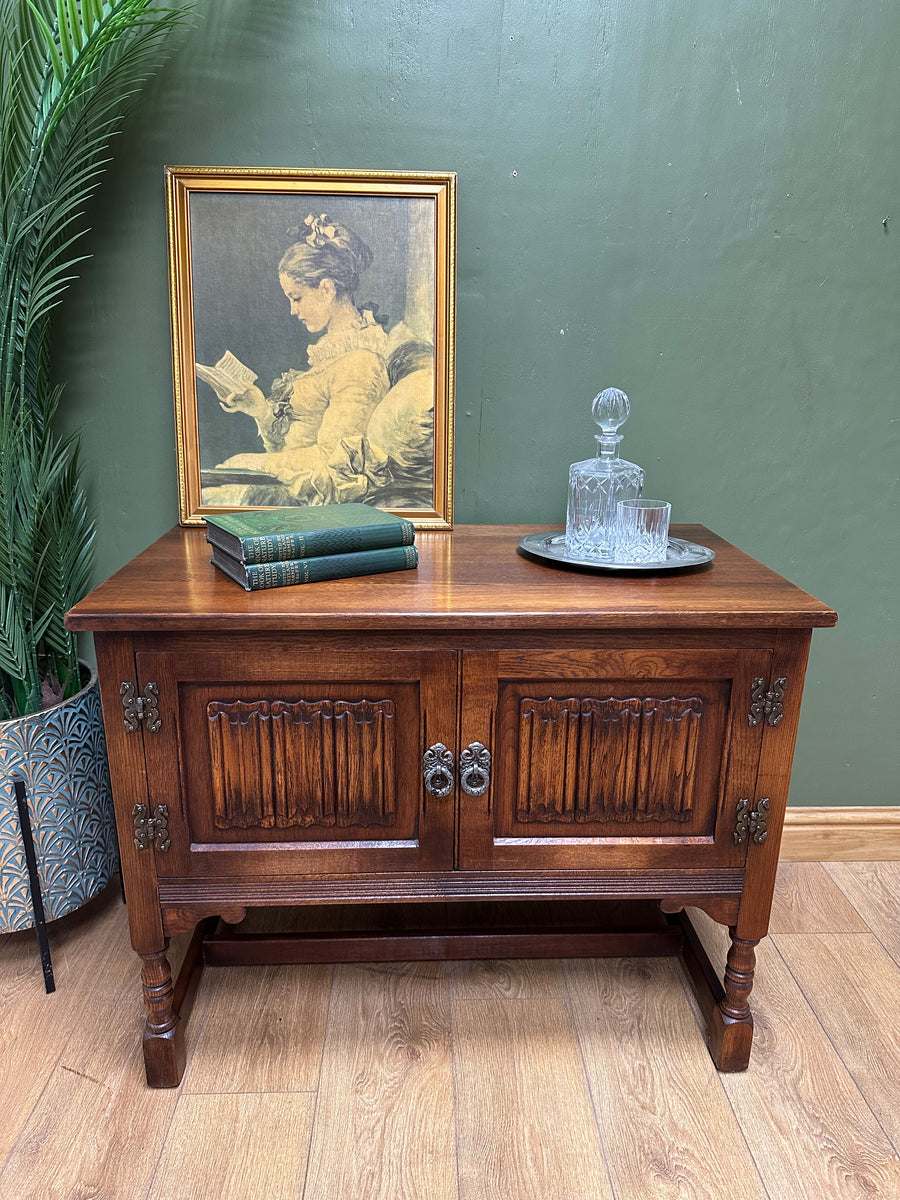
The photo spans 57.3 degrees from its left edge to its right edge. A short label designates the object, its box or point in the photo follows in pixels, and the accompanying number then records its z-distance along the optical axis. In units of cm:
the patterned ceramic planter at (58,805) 165
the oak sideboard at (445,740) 131
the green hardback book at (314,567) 137
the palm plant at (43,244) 146
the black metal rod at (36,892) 165
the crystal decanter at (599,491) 157
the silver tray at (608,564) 147
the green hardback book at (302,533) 137
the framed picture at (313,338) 169
